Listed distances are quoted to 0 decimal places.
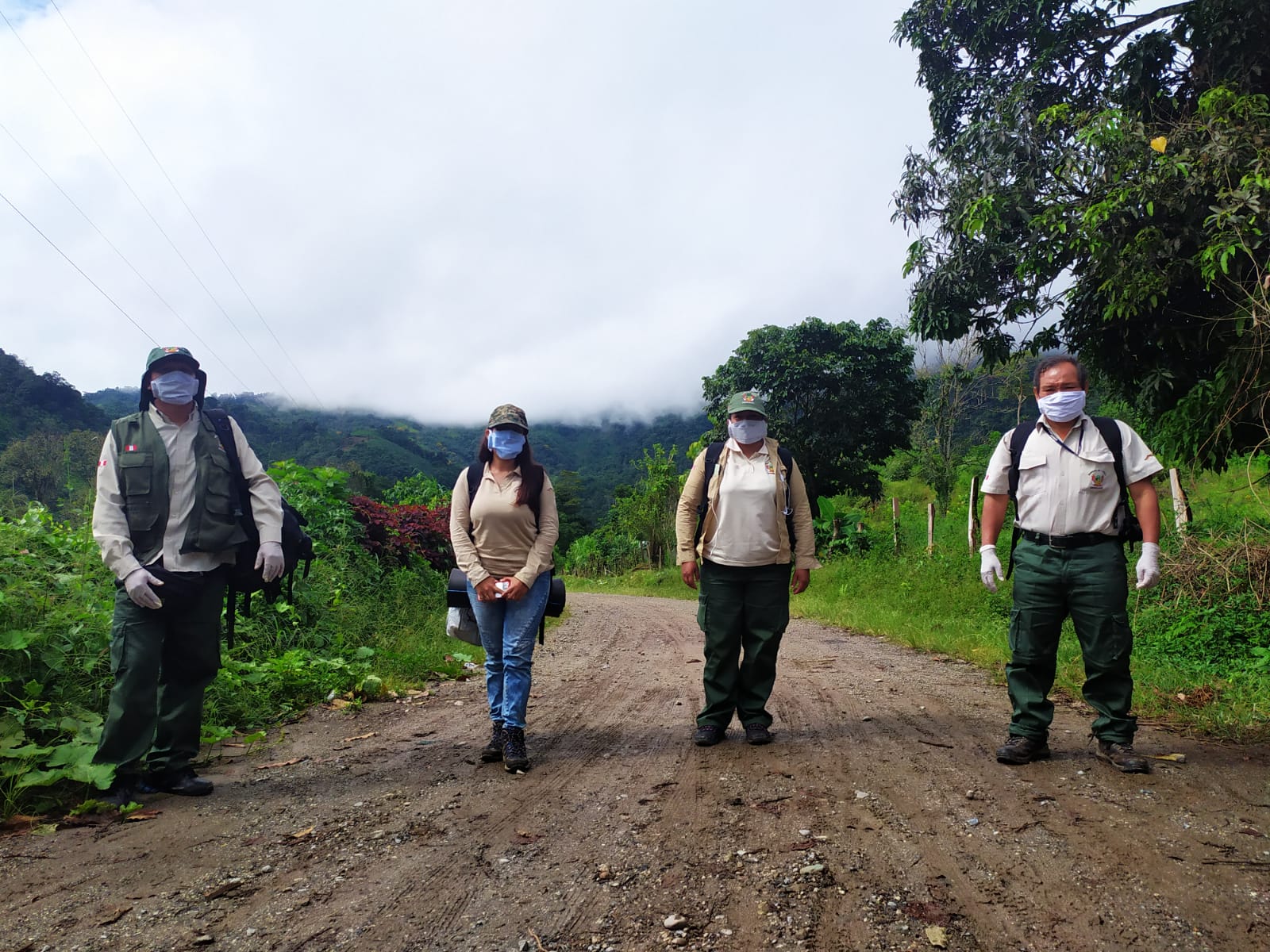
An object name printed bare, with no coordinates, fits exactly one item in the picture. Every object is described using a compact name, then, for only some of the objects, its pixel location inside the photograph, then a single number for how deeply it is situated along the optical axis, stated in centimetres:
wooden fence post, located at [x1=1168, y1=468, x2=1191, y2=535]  824
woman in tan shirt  413
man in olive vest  351
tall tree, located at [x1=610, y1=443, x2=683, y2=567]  3131
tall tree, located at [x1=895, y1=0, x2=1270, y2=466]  690
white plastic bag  440
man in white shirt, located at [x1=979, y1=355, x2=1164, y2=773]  370
